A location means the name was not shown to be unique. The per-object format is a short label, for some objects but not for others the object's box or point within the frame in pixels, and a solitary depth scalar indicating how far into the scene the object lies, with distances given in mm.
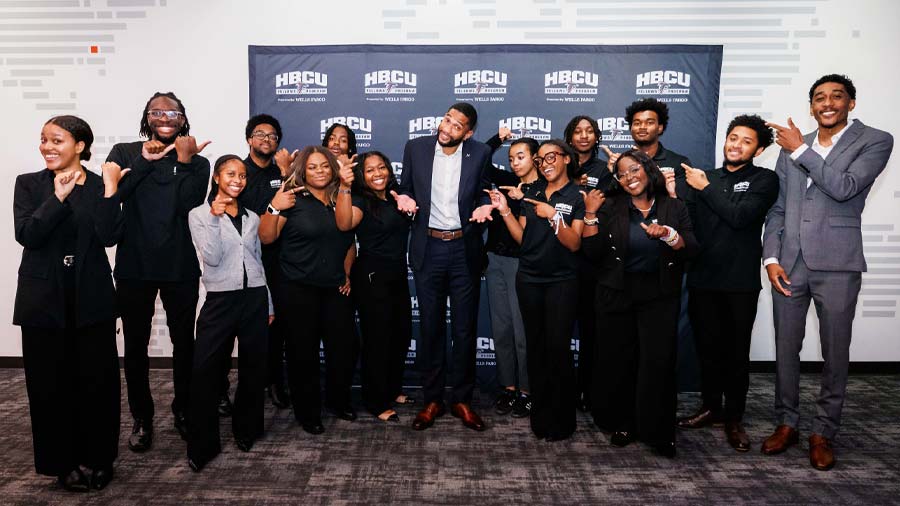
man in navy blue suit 3795
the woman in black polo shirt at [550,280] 3504
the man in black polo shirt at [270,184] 3904
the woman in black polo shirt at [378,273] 3812
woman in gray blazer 3213
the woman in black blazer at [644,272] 3350
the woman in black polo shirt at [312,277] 3561
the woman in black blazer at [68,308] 2766
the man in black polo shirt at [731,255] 3518
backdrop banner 4770
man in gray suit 3279
